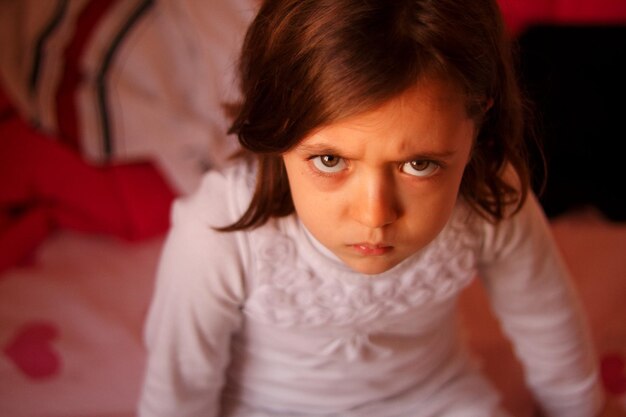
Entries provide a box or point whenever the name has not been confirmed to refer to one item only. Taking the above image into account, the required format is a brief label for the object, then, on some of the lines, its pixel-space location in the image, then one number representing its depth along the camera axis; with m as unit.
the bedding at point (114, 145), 1.08
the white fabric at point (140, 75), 1.12
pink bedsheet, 0.91
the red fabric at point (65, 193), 1.11
